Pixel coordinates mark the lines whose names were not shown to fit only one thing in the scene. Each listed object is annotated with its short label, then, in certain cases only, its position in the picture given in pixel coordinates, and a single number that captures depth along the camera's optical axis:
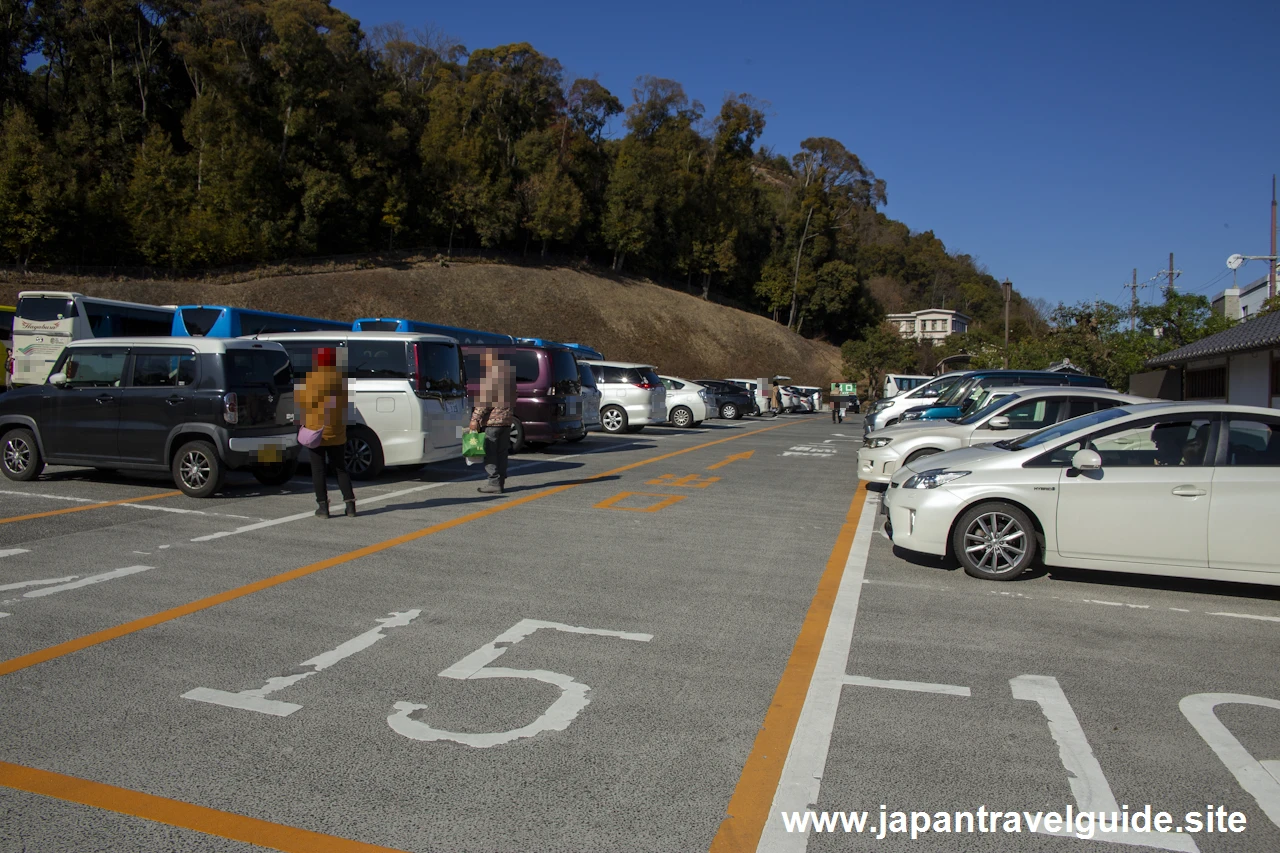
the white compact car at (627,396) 22.08
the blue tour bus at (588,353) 26.73
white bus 19.22
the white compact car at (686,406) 27.34
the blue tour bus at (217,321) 21.41
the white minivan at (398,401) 11.50
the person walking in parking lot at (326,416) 8.98
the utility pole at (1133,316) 36.06
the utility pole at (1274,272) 31.57
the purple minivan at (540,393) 15.65
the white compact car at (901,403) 18.75
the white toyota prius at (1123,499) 6.73
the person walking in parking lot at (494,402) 10.60
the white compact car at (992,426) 10.92
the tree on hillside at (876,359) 64.50
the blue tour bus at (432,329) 18.09
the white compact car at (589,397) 18.52
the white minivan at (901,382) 35.44
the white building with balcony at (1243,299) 45.59
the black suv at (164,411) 9.97
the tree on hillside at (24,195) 41.84
